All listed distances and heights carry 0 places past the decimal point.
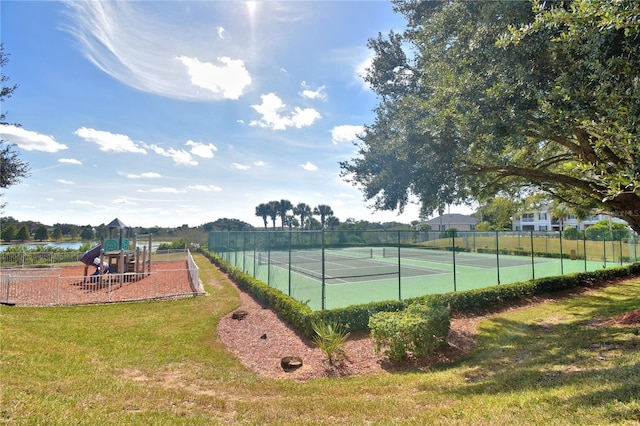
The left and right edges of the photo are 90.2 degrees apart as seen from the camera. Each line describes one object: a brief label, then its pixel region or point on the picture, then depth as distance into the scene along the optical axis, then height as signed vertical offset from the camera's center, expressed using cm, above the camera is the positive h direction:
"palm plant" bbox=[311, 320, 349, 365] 641 -232
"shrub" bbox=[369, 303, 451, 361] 620 -204
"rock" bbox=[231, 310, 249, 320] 941 -256
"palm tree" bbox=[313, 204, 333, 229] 8562 +475
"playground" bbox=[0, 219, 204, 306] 1097 -237
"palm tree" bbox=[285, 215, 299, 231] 8356 +205
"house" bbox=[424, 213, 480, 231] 5797 +173
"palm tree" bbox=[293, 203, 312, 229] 8681 +508
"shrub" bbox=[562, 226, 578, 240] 1947 -38
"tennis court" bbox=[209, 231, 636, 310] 1137 -211
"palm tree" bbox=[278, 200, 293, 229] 8662 +562
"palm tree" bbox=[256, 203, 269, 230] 8950 +502
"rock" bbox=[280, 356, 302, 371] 615 -261
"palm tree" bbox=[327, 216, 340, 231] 7628 +192
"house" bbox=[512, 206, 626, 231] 5954 +112
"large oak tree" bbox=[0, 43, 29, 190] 912 +182
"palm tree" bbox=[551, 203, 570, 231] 1758 +104
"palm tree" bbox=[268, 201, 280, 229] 8769 +515
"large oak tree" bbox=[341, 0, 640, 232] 421 +228
